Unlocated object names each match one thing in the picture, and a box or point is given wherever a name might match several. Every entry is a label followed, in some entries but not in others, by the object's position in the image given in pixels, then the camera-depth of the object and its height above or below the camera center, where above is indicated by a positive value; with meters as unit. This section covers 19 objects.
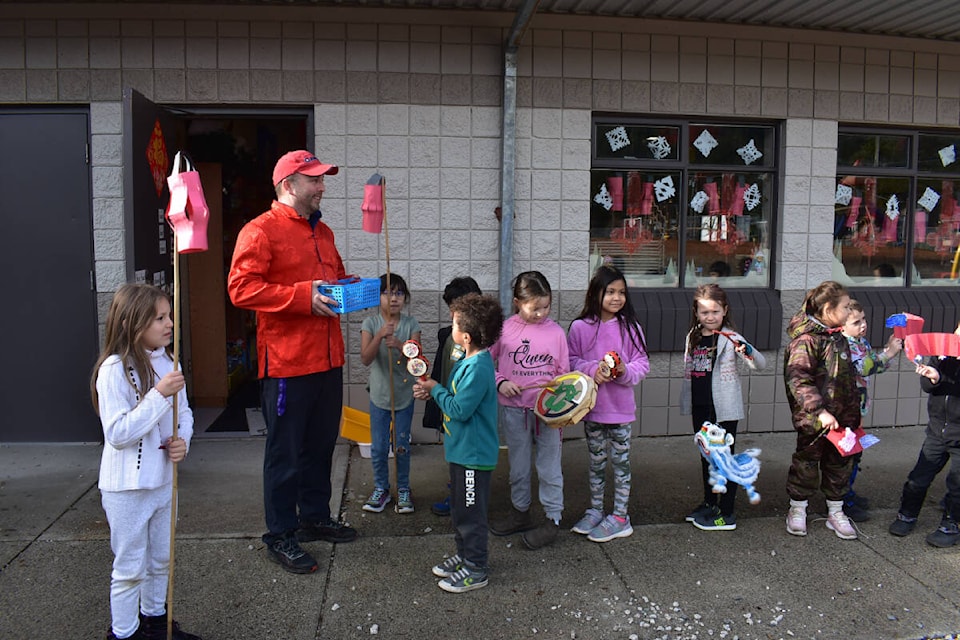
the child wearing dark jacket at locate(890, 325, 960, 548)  4.26 -1.04
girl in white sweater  2.91 -0.66
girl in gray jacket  4.31 -0.60
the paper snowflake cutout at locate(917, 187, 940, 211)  6.93 +0.68
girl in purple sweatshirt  4.30 -0.64
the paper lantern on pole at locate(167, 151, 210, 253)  3.07 +0.21
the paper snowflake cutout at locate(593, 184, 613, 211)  6.33 +0.60
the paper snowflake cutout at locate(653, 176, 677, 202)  6.41 +0.70
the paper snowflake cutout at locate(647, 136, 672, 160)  6.35 +1.03
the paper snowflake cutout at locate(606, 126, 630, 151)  6.27 +1.09
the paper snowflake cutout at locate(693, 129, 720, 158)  6.40 +1.09
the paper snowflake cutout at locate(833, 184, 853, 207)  6.70 +0.69
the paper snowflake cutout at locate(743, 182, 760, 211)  6.56 +0.65
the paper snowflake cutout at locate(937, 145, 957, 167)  6.91 +1.08
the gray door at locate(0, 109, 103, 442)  5.74 -0.12
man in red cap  3.73 -0.31
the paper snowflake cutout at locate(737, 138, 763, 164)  6.51 +1.03
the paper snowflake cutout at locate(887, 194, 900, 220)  6.87 +0.59
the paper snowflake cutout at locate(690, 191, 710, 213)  6.48 +0.60
